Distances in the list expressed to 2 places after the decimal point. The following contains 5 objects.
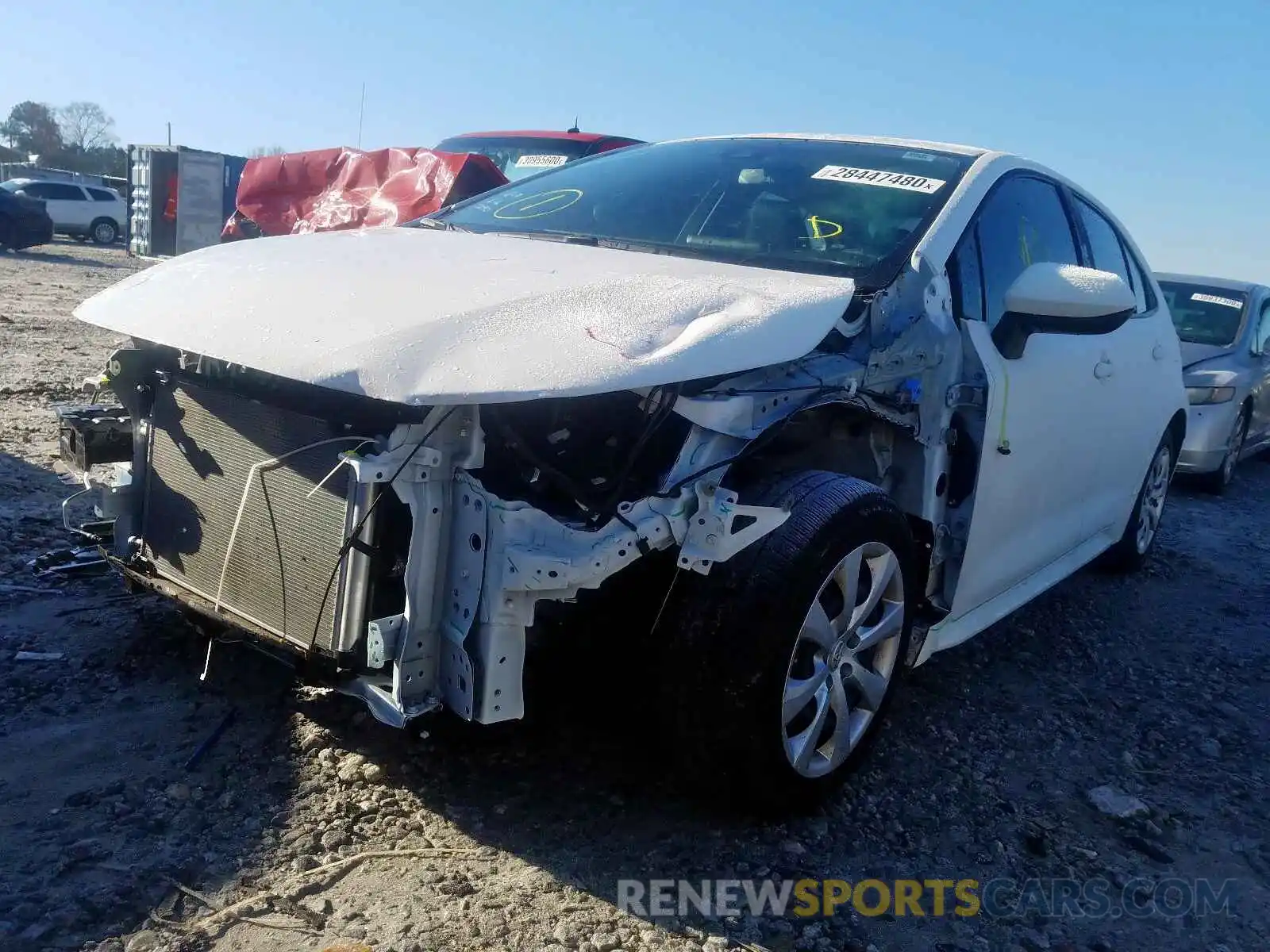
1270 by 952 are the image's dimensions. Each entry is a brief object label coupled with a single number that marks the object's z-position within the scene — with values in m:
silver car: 7.36
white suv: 24.34
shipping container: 13.08
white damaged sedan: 2.12
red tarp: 8.12
